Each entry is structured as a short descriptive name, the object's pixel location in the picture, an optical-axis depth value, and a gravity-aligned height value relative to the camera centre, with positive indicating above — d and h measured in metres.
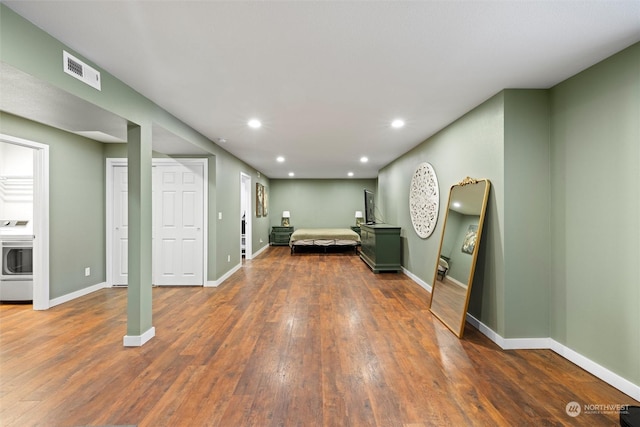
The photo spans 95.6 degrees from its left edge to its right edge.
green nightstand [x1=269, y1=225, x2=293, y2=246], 9.92 -0.70
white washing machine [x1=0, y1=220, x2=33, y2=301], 3.80 -0.73
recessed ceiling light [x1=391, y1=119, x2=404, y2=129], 3.61 +1.16
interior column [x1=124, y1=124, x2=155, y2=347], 2.74 -0.25
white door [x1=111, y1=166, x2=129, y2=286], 4.80 -0.22
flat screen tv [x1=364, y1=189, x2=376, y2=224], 7.10 +0.14
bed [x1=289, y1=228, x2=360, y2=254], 8.30 -0.73
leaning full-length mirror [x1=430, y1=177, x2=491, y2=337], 2.95 -0.43
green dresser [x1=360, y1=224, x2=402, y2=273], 5.82 -0.71
